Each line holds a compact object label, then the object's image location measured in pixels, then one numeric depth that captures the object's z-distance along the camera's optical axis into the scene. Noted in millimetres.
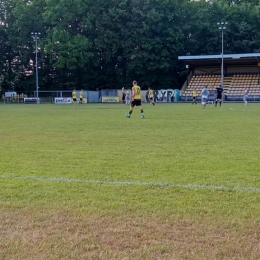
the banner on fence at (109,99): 58419
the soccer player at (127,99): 49500
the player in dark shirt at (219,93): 34794
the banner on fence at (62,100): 56975
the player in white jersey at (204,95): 32750
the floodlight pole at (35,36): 56891
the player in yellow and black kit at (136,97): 20688
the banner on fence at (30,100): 59241
